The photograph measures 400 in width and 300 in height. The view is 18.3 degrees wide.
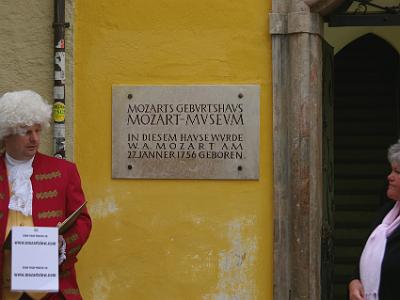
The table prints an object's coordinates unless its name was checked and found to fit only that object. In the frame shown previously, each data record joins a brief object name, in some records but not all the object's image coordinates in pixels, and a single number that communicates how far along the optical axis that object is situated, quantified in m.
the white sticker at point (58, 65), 8.16
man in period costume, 6.32
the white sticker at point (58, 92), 8.14
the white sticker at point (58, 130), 8.14
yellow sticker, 8.14
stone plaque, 8.20
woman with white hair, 5.91
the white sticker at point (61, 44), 8.16
